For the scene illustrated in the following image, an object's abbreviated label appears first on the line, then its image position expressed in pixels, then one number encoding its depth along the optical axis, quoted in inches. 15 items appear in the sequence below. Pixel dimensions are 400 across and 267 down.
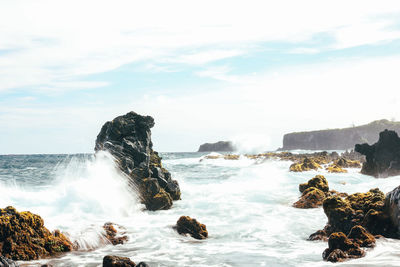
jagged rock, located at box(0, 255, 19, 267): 315.6
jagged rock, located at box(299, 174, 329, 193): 854.5
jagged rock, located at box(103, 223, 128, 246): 497.4
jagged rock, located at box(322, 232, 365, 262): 375.9
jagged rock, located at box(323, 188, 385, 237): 498.0
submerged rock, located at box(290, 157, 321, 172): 1553.9
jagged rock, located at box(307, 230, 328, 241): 502.3
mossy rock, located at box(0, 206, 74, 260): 418.0
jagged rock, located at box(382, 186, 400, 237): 454.3
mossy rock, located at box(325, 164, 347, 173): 1428.8
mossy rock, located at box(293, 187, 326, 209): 754.2
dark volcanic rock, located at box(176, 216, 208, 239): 535.5
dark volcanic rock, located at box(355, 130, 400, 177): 1228.2
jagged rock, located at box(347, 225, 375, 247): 404.8
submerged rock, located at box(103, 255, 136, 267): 350.6
